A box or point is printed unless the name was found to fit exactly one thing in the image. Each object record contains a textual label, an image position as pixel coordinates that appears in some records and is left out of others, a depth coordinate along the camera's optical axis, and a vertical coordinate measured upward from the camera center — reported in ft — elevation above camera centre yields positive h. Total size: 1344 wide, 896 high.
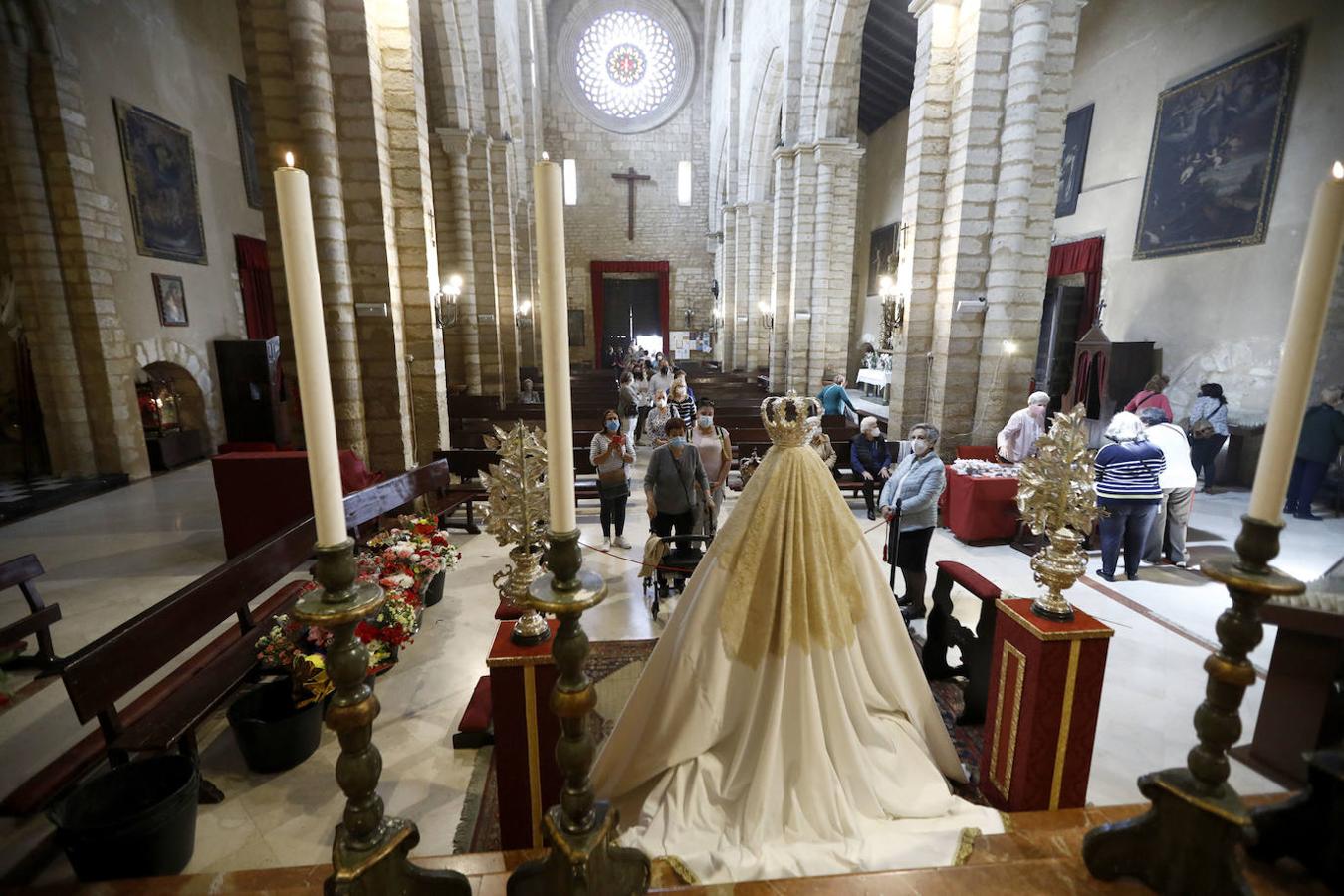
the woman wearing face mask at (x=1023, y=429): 22.06 -3.31
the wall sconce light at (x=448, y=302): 27.68 +1.73
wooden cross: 76.95 +18.91
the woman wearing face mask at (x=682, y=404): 28.76 -3.23
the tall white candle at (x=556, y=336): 3.29 -0.01
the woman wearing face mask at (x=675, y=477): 16.10 -3.73
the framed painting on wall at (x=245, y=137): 41.83 +13.30
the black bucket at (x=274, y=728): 10.03 -6.55
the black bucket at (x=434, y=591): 16.37 -6.89
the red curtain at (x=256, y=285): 41.81 +3.25
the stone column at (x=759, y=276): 58.18 +5.76
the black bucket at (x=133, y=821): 7.36 -6.18
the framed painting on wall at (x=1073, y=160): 40.63 +11.91
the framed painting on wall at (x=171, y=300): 34.01 +1.80
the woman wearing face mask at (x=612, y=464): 19.81 -4.20
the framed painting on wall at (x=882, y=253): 65.21 +9.14
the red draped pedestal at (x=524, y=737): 6.31 -4.31
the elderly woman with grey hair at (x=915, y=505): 14.43 -3.98
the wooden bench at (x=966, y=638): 10.35 -5.58
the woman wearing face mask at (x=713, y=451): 18.65 -3.53
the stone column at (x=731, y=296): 65.46 +4.33
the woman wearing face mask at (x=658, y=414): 24.52 -3.24
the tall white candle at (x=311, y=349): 3.03 -0.08
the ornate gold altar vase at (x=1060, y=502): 6.88 -1.86
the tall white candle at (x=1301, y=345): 3.18 -0.04
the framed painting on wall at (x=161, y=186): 32.19 +8.10
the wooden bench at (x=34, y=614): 12.58 -5.86
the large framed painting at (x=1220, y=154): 28.35 +9.21
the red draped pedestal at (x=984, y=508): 20.97 -5.86
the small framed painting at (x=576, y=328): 78.79 +0.87
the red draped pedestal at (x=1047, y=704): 7.12 -4.35
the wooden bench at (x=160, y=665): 8.57 -5.61
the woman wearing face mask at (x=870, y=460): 23.48 -4.74
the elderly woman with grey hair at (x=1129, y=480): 16.98 -3.93
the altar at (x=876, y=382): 56.80 -4.34
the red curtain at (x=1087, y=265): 39.55 +4.76
